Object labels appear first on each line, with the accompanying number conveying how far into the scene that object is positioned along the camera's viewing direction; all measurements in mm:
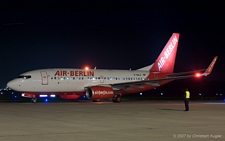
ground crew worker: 26806
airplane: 40000
